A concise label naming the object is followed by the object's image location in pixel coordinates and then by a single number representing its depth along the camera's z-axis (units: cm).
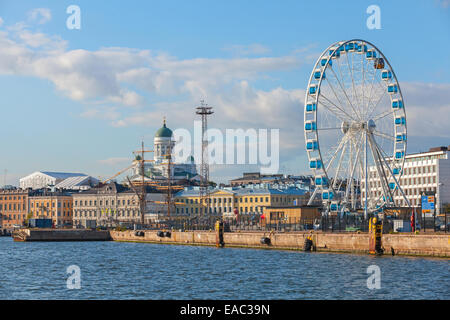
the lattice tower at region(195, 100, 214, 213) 15375
